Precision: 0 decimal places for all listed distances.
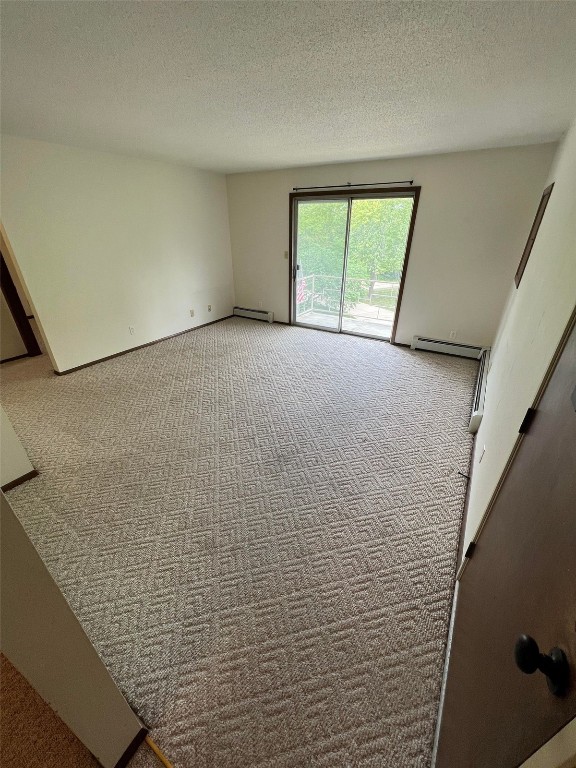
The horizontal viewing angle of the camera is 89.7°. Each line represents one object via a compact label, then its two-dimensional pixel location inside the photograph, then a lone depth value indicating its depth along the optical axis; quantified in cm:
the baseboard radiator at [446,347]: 359
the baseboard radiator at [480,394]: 229
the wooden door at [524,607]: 43
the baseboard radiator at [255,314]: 503
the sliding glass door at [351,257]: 371
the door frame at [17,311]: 338
